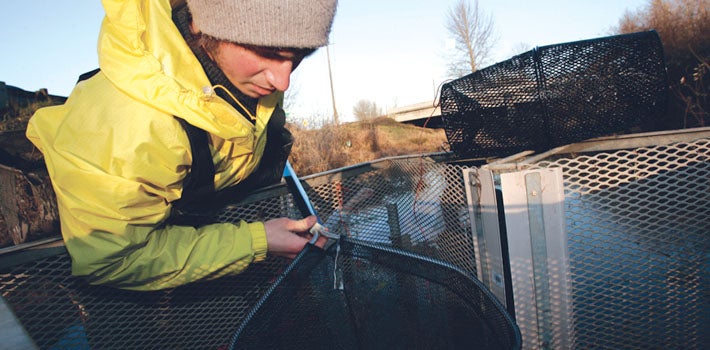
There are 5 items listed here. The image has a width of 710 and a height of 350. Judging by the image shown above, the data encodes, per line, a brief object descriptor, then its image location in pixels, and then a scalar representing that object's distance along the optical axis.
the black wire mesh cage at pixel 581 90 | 1.64
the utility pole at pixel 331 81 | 26.45
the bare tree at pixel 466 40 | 22.62
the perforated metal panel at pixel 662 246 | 1.33
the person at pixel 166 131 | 1.07
